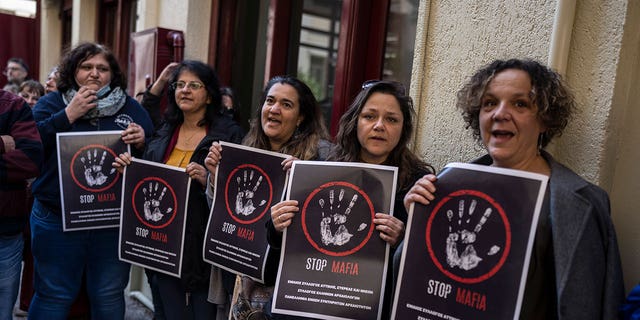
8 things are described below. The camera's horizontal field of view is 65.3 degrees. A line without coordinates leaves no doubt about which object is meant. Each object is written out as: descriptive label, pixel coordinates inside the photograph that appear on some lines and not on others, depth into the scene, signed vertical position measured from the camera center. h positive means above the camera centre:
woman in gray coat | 1.31 -0.21
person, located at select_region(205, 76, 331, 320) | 2.18 -0.17
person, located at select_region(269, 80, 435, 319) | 1.82 -0.14
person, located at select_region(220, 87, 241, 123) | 2.99 -0.10
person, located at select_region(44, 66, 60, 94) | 3.75 -0.09
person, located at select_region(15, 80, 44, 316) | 3.60 -1.58
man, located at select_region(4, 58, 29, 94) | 6.39 -0.03
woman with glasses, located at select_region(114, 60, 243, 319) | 2.54 -0.35
